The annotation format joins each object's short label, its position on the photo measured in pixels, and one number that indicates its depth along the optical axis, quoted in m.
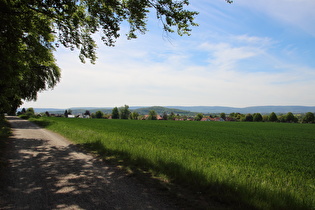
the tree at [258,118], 120.12
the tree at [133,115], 137.25
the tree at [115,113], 135.00
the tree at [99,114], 144.06
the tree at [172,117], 140.00
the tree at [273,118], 115.50
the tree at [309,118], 101.25
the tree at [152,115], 130.38
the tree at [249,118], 124.79
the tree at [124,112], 137.25
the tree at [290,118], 111.28
